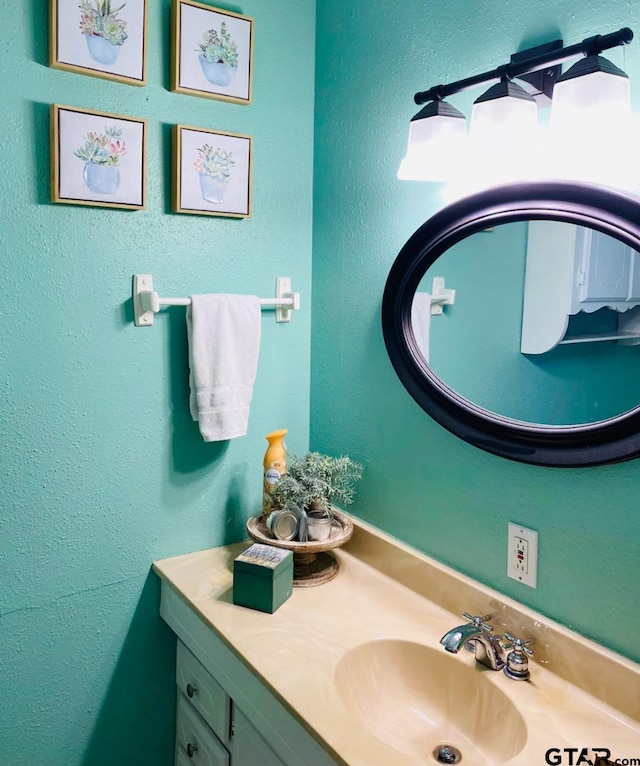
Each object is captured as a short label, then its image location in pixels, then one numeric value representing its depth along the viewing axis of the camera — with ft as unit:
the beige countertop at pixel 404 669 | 3.51
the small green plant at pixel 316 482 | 5.18
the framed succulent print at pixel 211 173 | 5.09
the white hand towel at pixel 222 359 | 5.15
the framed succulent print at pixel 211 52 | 4.98
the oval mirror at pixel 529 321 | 3.58
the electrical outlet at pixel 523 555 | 4.16
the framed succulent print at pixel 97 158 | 4.58
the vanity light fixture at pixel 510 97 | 3.32
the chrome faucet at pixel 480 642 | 3.93
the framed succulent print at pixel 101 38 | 4.50
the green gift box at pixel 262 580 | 4.60
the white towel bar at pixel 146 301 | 4.98
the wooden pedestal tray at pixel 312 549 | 5.01
